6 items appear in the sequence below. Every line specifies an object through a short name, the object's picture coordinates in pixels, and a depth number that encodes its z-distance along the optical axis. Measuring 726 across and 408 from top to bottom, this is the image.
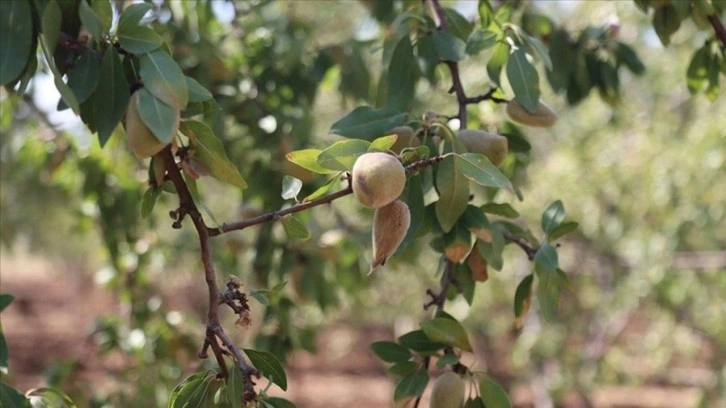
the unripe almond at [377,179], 1.18
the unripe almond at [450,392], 1.30
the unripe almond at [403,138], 1.31
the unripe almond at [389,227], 1.21
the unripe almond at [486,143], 1.33
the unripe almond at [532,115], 1.37
